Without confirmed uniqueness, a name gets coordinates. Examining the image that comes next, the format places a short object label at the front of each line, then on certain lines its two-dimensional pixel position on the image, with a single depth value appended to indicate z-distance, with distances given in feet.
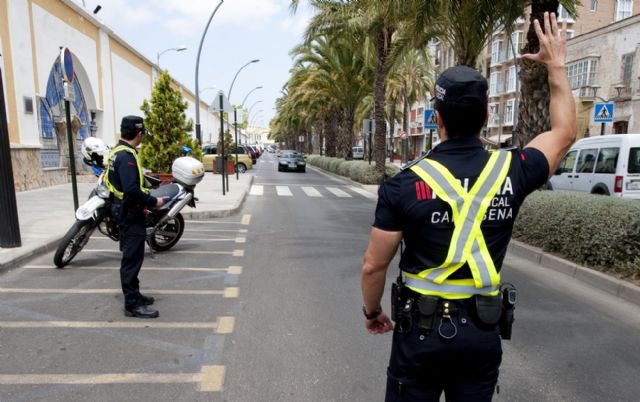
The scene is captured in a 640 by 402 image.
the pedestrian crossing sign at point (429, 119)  39.66
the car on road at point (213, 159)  90.79
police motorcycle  19.53
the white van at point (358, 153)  180.79
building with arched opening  45.11
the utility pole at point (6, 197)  20.70
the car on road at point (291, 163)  103.45
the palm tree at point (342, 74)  82.74
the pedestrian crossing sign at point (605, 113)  47.52
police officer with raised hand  5.72
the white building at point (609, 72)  89.30
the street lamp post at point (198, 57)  67.67
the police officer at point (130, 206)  14.30
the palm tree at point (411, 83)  110.11
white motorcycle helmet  21.95
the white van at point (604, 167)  35.55
